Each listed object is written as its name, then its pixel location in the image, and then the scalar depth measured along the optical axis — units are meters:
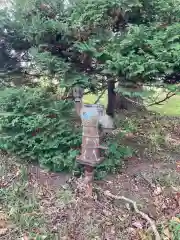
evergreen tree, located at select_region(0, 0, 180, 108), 2.46
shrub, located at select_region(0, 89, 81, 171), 3.03
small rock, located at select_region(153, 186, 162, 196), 2.94
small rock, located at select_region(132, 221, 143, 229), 2.63
